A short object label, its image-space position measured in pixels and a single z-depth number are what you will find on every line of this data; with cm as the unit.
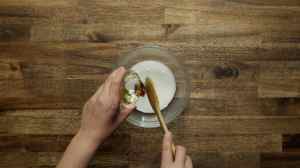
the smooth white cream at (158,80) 98
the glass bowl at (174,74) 99
